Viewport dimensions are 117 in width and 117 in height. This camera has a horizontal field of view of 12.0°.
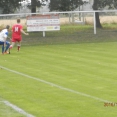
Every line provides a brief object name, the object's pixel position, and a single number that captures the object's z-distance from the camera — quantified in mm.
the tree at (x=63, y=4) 46500
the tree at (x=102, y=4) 47741
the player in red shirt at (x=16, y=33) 31312
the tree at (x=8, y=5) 44500
